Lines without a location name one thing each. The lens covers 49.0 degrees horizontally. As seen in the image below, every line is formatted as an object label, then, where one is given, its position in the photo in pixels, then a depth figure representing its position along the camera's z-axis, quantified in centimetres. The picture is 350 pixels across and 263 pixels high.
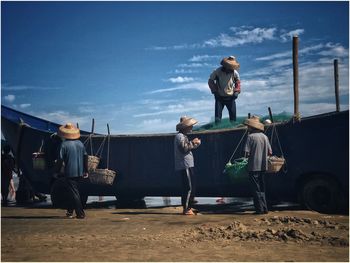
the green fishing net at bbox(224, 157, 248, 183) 826
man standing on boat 1013
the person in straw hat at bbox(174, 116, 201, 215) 829
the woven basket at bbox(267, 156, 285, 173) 795
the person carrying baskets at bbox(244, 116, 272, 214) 788
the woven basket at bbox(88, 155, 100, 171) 971
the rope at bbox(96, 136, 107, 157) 1059
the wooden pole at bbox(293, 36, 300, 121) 919
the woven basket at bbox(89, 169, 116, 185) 964
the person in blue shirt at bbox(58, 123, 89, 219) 806
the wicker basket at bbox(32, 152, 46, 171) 979
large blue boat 769
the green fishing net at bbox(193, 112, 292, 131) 938
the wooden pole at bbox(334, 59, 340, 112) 964
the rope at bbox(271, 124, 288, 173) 828
